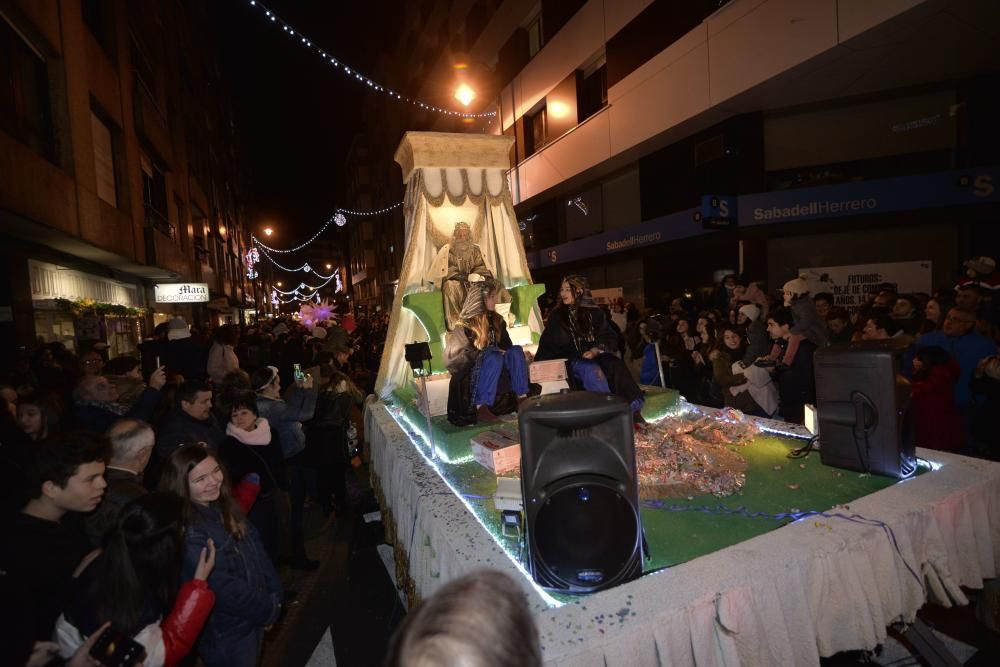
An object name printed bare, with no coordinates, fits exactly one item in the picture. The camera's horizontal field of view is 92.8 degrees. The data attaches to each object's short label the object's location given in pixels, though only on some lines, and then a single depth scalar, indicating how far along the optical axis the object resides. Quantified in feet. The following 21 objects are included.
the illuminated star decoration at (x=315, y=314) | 33.50
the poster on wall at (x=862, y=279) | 28.37
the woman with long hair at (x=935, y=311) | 15.48
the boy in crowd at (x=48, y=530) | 5.25
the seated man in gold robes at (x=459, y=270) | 20.48
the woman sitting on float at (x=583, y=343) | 15.28
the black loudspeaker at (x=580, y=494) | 6.89
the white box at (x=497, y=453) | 12.34
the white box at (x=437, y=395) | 16.79
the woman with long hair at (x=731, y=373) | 17.40
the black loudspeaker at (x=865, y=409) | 9.98
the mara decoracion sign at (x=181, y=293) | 43.34
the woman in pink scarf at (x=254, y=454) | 10.39
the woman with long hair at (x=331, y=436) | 15.15
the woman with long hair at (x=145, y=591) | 5.27
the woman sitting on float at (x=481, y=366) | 15.23
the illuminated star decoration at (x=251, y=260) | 116.37
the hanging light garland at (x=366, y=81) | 20.13
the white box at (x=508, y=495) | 9.16
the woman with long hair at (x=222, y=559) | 6.64
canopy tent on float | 21.88
